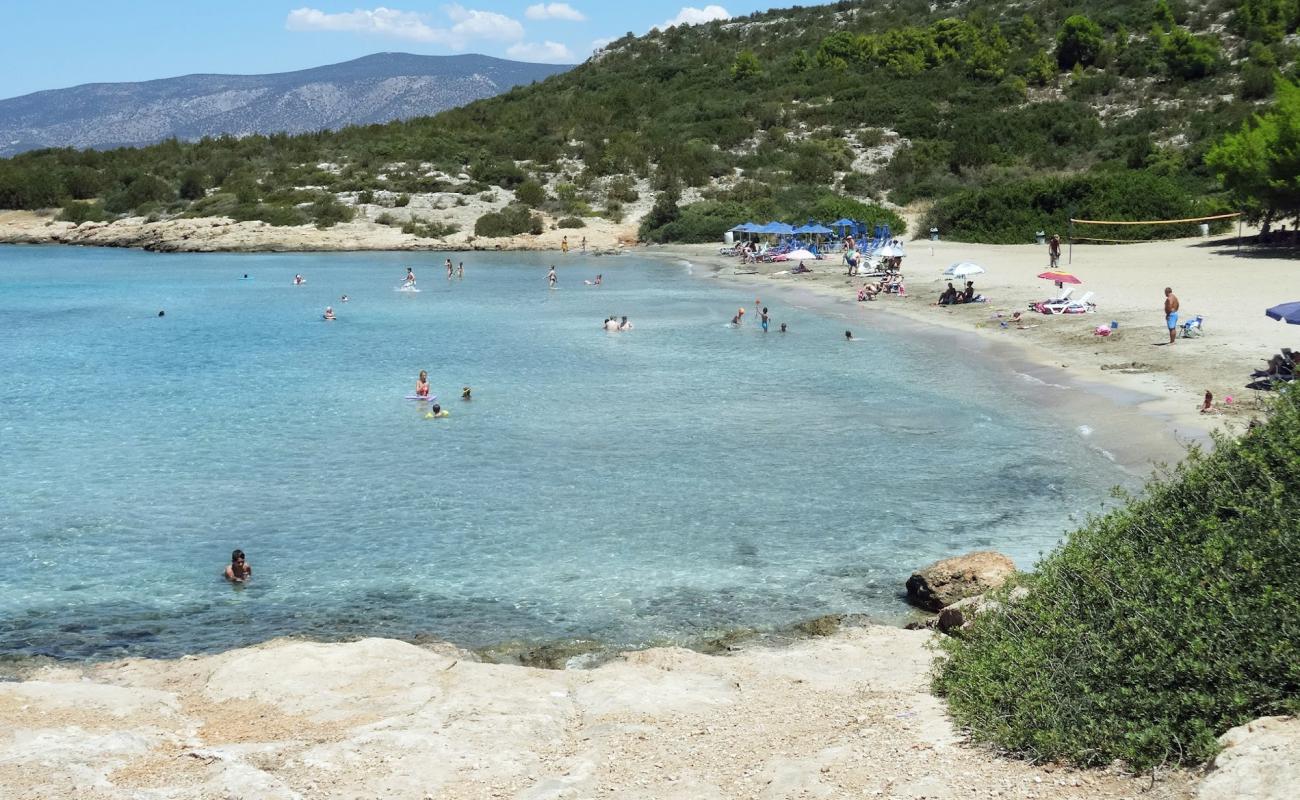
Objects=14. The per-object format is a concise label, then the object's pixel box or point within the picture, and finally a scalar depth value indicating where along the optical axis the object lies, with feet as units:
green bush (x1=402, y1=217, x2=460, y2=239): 262.06
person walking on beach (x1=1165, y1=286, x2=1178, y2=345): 91.04
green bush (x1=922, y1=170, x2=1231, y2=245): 173.58
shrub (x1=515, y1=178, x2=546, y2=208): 271.49
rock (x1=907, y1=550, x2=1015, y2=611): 44.14
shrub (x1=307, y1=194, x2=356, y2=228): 269.30
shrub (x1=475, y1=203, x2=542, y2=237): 259.19
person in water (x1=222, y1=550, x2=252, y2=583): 50.55
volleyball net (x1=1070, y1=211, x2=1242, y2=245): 166.09
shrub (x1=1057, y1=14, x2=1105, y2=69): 293.02
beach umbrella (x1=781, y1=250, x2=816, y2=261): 189.57
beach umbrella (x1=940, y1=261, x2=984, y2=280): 126.52
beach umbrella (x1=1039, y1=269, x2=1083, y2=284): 116.36
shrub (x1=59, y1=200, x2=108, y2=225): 294.25
